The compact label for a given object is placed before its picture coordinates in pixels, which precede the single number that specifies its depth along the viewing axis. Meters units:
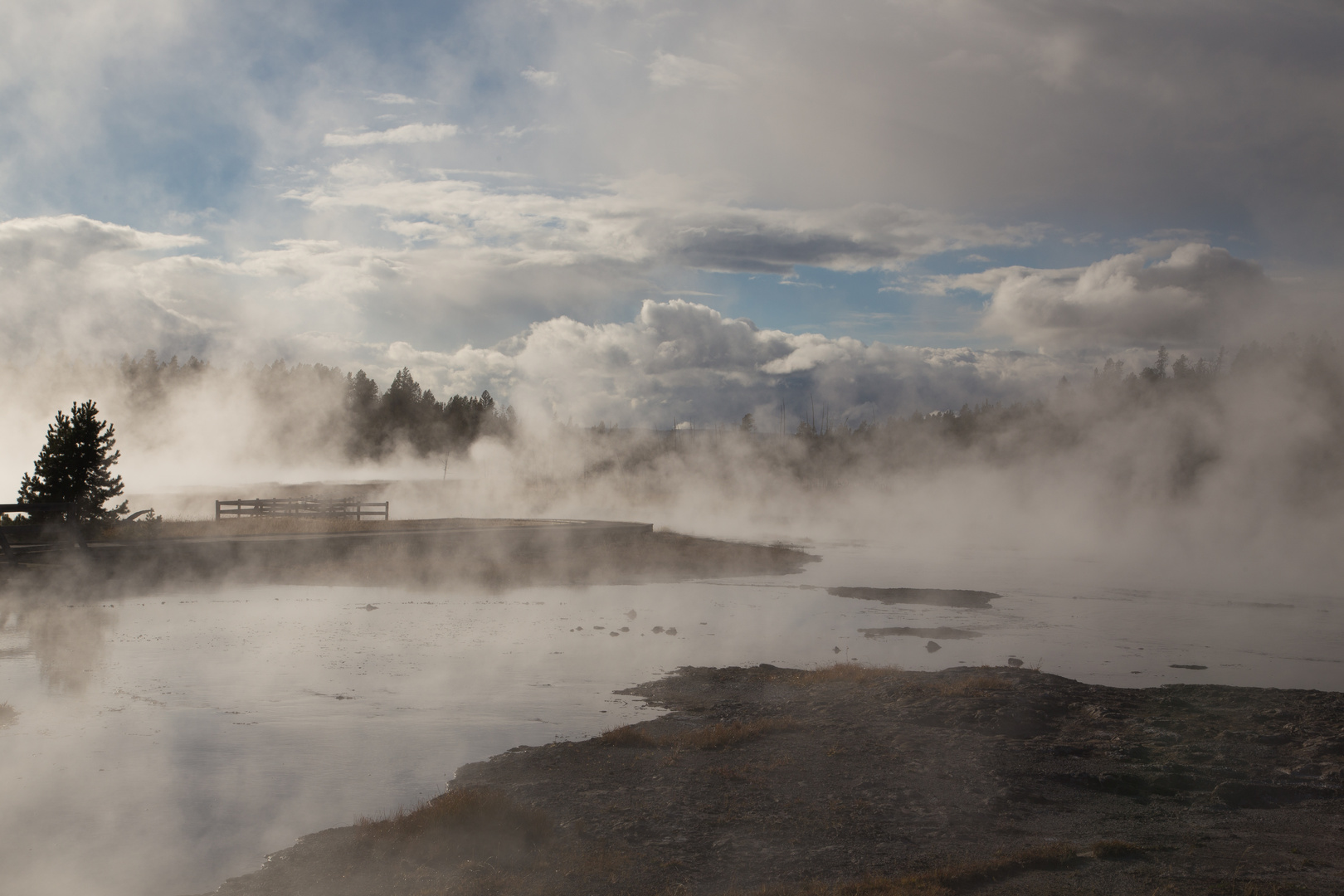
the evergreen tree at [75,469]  26.33
